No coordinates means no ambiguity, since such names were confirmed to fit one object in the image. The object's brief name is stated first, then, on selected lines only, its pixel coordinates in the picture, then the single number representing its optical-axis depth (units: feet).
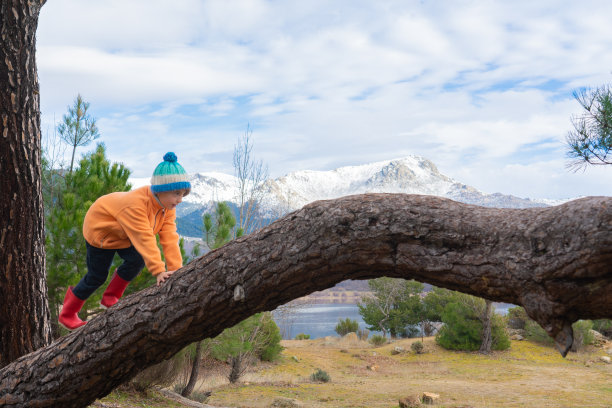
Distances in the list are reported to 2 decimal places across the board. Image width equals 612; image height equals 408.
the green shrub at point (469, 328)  65.67
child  11.69
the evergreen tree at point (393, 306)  82.28
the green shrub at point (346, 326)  88.33
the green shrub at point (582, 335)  62.93
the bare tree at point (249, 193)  53.91
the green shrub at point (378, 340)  76.84
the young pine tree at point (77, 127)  44.50
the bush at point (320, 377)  49.35
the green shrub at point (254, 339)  35.24
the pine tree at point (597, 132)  29.66
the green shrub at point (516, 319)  78.33
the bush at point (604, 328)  71.55
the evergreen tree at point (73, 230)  25.18
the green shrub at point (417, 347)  66.09
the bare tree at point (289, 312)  52.81
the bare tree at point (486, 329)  64.39
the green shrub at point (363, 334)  84.13
